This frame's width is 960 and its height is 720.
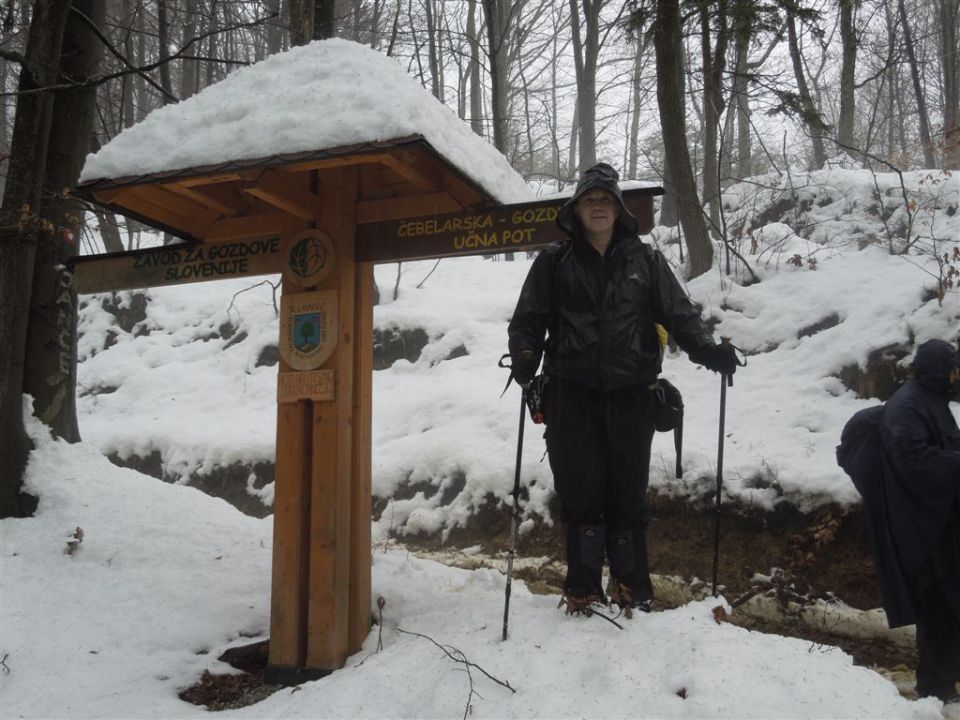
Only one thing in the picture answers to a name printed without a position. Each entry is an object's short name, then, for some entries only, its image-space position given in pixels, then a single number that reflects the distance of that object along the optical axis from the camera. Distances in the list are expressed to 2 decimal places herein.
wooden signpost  3.87
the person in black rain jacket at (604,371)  3.38
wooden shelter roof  3.56
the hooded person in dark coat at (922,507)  3.75
